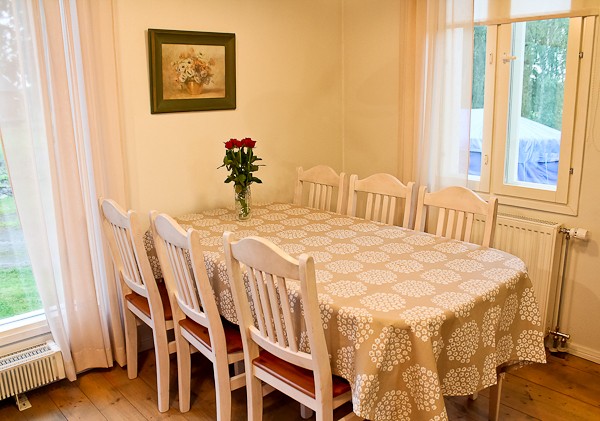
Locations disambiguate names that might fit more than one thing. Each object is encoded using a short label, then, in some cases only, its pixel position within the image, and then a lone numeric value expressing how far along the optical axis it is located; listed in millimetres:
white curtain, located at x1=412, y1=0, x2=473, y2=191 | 3084
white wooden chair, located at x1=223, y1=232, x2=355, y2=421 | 1780
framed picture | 2977
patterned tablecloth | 1773
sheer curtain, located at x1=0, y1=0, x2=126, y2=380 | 2578
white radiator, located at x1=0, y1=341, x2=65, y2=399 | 2646
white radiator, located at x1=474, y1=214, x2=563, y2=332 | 2943
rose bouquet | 2906
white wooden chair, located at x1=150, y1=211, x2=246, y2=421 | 2199
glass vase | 2993
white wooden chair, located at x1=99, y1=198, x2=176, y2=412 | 2472
